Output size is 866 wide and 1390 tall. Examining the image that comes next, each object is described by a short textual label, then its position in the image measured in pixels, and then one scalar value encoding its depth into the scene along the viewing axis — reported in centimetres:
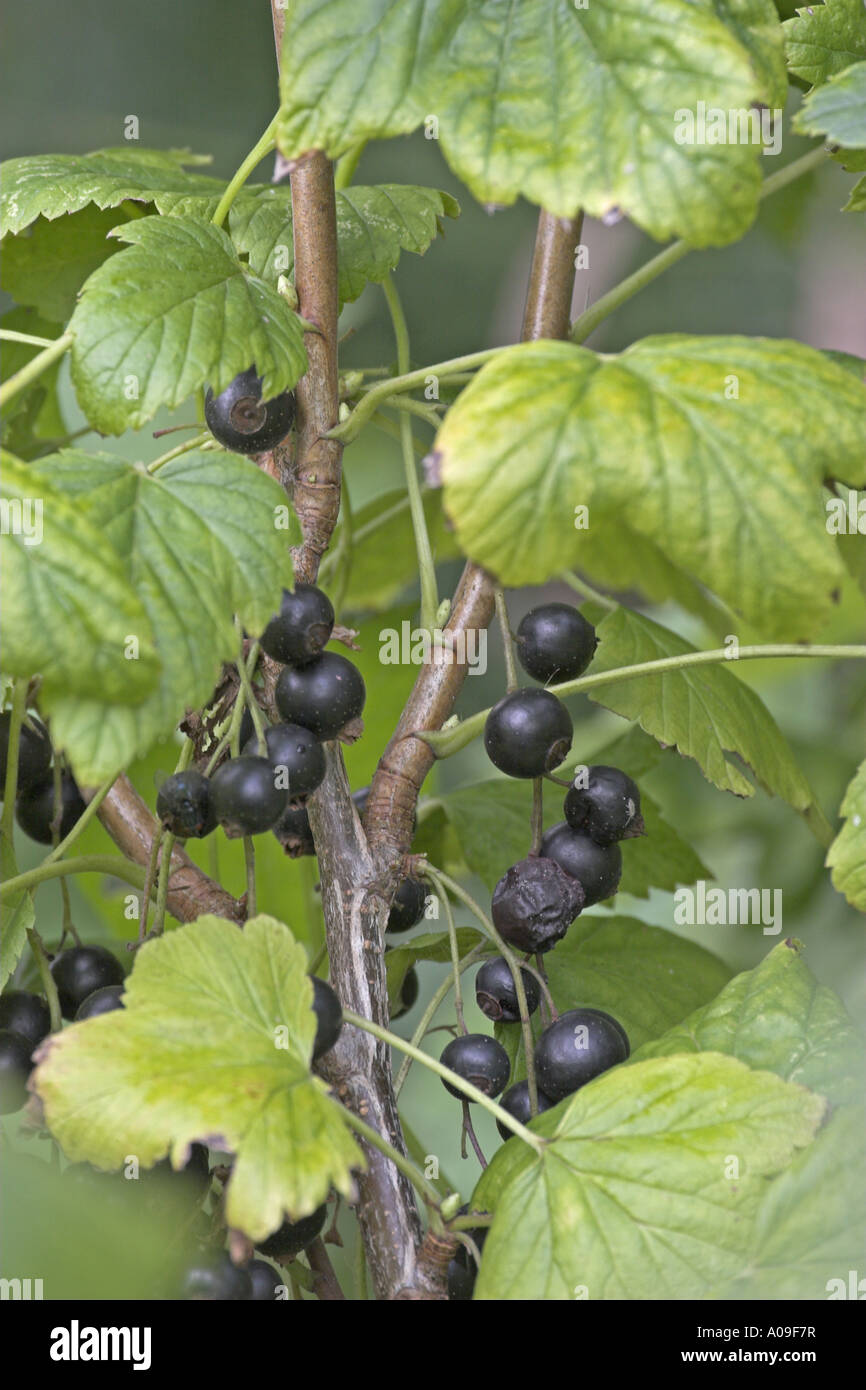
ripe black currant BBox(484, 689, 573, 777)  65
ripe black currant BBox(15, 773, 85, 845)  69
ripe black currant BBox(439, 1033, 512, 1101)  65
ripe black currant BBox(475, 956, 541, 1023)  66
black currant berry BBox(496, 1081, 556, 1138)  65
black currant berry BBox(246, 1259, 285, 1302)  64
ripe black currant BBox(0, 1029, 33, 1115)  66
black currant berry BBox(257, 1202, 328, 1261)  65
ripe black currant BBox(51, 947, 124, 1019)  67
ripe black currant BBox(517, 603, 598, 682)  66
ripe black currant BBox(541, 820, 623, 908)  66
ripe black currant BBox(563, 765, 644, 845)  66
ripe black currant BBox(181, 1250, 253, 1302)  64
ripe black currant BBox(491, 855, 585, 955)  65
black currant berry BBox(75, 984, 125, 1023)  65
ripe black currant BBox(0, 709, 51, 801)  68
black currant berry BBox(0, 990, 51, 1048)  67
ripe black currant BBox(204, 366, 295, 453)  65
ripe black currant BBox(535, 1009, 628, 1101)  65
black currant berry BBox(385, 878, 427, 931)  68
